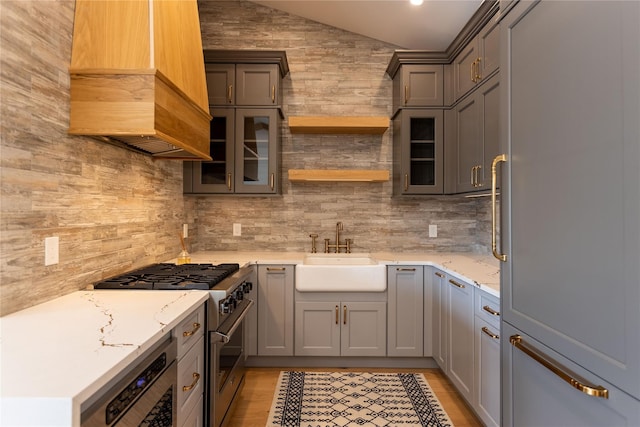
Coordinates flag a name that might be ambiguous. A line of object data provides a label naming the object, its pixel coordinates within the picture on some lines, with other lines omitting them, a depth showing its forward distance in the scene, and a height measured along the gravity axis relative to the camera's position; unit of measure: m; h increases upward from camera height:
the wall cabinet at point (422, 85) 3.14 +1.13
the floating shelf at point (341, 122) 3.17 +0.82
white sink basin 2.88 -0.44
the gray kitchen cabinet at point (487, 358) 1.87 -0.72
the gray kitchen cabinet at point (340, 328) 2.95 -0.85
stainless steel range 1.80 -0.48
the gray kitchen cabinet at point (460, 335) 2.22 -0.72
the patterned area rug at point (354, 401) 2.24 -1.18
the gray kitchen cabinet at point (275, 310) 2.94 -0.71
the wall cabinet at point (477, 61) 2.38 +1.12
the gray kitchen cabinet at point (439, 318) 2.69 -0.72
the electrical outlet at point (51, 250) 1.56 -0.14
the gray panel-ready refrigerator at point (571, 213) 0.84 +0.02
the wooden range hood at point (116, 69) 1.69 +0.66
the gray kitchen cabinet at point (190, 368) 1.46 -0.63
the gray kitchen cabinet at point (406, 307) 2.94 -0.68
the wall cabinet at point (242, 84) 3.13 +1.12
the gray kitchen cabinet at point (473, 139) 2.42 +0.59
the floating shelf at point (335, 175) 3.20 +0.38
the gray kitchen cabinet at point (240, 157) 3.15 +0.52
